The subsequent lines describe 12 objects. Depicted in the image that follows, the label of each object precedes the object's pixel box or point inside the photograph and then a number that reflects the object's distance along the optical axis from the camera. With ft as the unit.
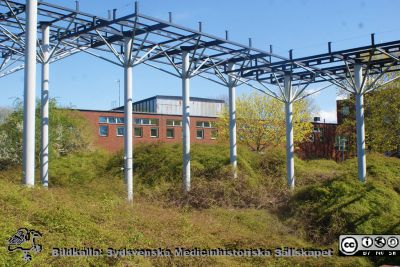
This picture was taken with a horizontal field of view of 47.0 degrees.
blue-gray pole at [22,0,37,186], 38.81
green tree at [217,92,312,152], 116.98
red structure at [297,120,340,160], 140.97
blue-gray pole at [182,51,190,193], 58.54
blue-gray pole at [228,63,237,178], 64.64
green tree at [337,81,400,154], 98.94
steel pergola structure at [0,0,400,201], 50.93
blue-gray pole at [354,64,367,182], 55.88
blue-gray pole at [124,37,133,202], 51.39
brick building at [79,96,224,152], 133.69
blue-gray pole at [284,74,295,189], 63.98
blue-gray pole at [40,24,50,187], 52.85
